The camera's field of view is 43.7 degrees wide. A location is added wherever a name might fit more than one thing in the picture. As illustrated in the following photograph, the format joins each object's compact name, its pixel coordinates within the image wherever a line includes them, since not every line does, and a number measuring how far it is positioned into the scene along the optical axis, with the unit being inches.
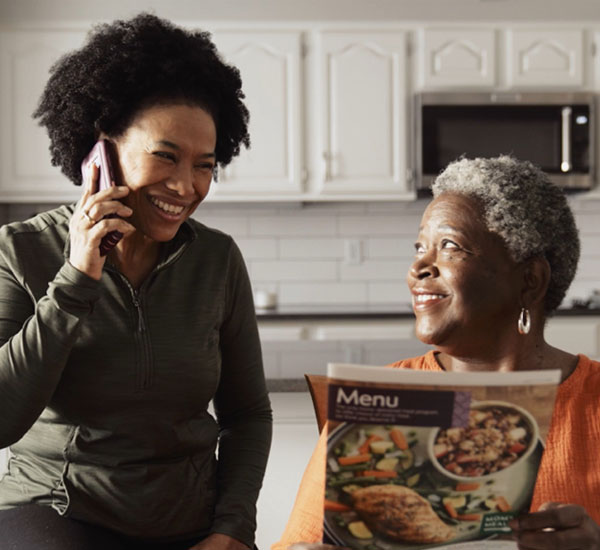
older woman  40.1
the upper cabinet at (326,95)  145.2
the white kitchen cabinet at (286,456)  63.2
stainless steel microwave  142.6
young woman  40.8
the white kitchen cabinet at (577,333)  135.0
